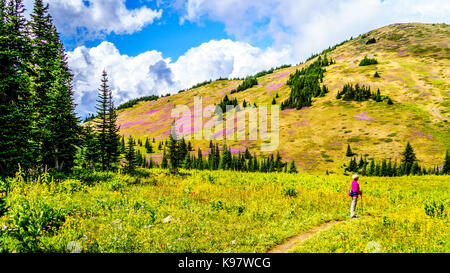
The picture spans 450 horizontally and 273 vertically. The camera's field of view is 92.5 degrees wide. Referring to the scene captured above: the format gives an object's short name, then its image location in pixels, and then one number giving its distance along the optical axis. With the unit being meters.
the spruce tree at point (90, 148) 22.03
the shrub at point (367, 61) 131.75
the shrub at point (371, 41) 178.50
